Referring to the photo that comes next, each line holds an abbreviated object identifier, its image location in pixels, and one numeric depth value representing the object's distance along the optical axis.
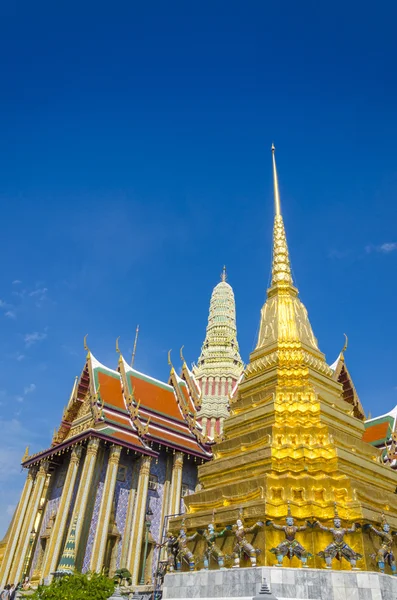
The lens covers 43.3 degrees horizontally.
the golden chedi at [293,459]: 10.70
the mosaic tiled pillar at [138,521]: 19.08
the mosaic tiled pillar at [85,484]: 18.08
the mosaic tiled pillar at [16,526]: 21.06
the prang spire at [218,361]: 27.48
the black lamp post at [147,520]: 17.62
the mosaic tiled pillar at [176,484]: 21.73
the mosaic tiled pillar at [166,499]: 21.06
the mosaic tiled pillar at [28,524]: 20.91
